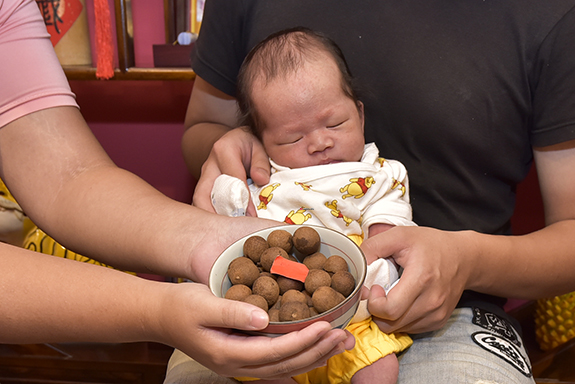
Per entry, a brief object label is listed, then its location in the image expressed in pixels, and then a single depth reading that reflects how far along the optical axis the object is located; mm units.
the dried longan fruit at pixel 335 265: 725
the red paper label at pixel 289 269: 695
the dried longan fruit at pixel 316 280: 692
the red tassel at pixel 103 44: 1655
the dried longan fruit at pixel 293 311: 626
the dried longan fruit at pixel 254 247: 730
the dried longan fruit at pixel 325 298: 648
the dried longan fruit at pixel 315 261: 749
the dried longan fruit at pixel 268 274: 727
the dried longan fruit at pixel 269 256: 711
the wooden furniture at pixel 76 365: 1750
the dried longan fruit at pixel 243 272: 693
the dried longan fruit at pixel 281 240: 750
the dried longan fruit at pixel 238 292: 664
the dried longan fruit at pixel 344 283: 679
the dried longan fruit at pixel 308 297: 700
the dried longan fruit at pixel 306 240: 741
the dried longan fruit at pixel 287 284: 723
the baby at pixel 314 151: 1009
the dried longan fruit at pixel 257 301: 651
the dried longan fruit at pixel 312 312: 670
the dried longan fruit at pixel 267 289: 685
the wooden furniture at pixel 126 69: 1626
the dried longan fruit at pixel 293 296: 683
